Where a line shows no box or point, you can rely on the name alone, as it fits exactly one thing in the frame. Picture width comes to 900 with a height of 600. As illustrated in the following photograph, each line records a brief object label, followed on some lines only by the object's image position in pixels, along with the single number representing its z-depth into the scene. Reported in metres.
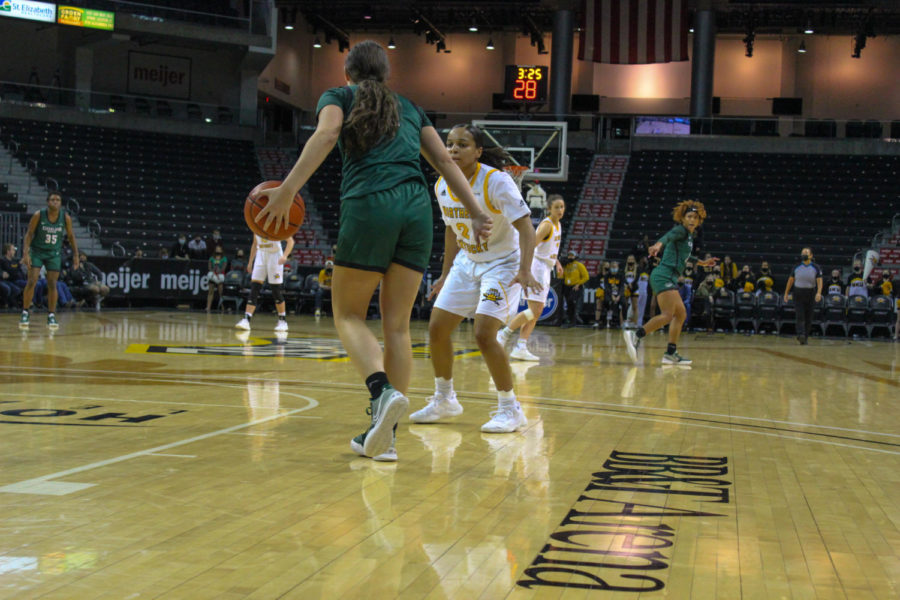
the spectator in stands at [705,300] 19.34
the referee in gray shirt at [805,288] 16.22
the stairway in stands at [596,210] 25.89
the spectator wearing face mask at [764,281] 20.64
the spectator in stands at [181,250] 22.67
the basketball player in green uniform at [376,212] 3.99
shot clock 29.31
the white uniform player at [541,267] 10.06
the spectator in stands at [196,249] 22.58
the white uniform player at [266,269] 13.47
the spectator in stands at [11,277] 17.14
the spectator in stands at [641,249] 22.08
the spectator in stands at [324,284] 20.41
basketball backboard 22.41
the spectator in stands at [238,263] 21.74
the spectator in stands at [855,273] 20.42
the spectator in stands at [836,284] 20.34
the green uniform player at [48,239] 12.07
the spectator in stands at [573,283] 19.31
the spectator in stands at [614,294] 20.33
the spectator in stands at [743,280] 21.02
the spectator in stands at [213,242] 23.20
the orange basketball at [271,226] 4.07
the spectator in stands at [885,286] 20.11
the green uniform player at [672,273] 10.65
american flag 30.45
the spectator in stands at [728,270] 20.80
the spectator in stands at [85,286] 19.08
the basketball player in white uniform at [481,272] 5.23
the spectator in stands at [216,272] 20.92
